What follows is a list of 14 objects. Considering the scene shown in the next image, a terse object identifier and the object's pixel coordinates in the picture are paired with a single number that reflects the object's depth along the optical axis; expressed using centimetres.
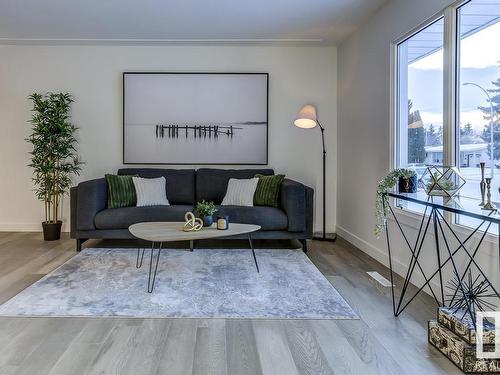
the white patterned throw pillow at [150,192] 427
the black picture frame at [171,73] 502
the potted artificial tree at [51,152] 458
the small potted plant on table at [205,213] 324
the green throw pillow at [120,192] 422
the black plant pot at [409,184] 256
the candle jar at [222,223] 316
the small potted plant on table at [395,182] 252
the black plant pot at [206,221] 325
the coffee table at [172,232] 287
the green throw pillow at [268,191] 430
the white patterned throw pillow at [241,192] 429
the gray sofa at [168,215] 397
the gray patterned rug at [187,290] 242
